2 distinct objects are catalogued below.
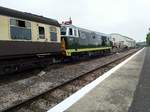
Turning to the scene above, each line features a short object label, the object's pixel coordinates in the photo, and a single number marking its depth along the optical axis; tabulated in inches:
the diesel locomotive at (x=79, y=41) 349.0
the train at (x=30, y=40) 202.3
